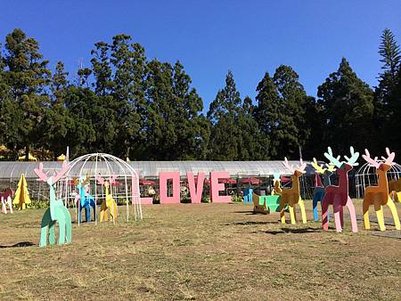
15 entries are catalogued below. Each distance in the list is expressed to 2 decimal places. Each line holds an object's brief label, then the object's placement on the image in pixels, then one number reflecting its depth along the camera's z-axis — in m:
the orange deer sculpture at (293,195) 13.59
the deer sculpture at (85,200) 16.92
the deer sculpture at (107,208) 16.39
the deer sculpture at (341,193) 11.45
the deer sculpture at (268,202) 18.70
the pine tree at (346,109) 43.75
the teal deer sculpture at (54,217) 10.34
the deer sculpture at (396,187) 16.44
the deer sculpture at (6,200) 24.33
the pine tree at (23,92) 37.00
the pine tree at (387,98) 41.12
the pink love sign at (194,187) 30.55
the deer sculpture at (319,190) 14.22
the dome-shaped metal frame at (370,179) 30.31
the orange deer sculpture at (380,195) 11.45
